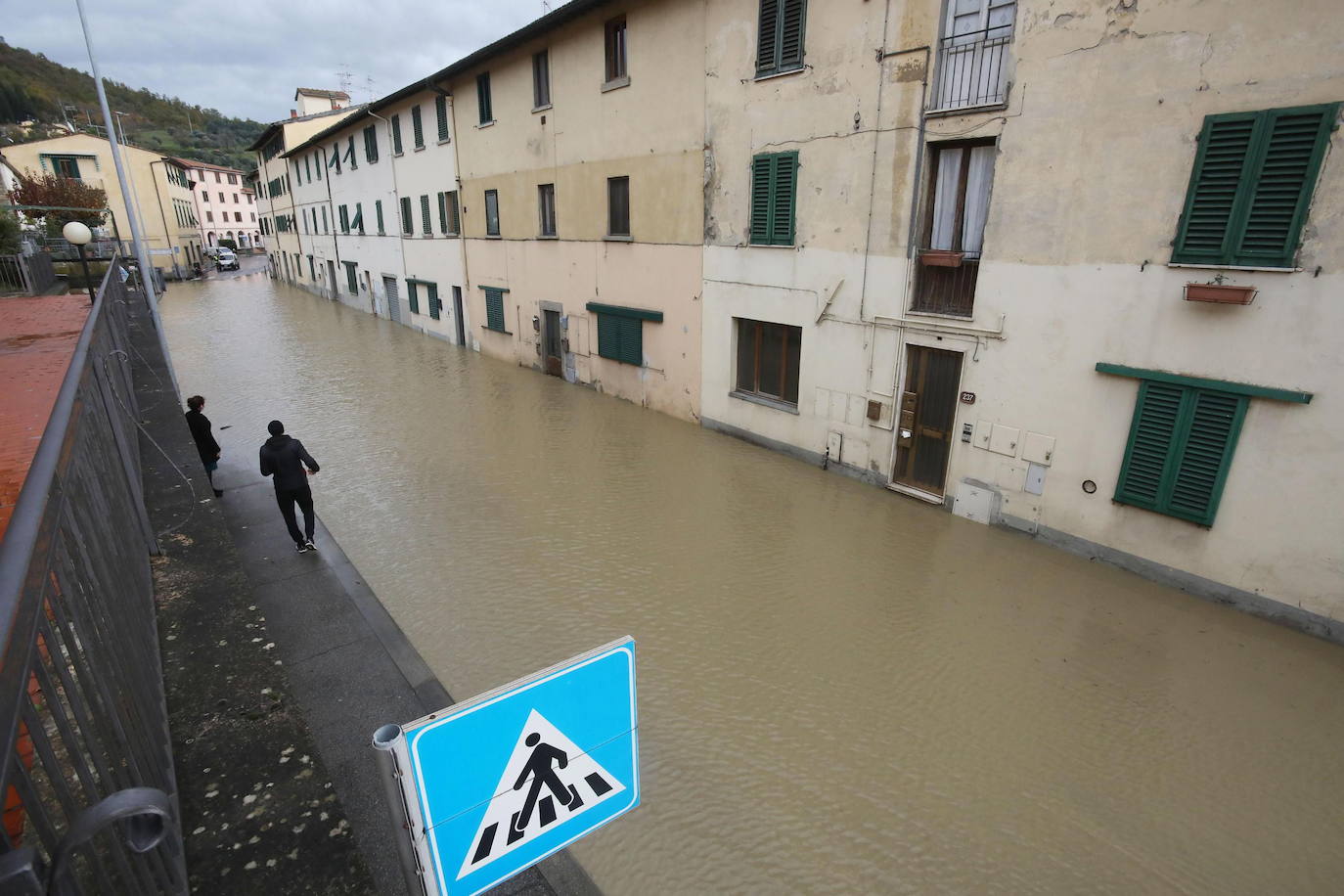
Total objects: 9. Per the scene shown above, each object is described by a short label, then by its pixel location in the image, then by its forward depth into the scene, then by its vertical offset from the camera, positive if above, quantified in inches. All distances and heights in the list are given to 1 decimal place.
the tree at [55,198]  1252.0 +47.7
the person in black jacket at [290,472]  295.3 -103.8
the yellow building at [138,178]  1771.7 +124.8
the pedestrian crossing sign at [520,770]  66.0 -55.5
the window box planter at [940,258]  352.3 -16.4
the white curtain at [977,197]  336.2 +14.1
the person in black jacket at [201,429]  348.2 -101.1
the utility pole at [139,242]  558.1 -15.7
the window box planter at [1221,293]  257.4 -24.6
